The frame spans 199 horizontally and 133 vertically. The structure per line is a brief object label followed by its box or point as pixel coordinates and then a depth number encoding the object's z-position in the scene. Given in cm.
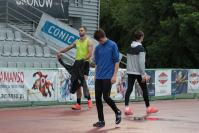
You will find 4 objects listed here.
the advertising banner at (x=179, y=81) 2148
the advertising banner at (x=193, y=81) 2248
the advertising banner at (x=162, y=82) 2070
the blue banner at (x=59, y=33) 2414
